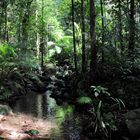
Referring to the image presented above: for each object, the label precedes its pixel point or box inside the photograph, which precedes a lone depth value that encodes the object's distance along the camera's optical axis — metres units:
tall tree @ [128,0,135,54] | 10.39
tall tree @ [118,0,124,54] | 11.22
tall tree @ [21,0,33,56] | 18.29
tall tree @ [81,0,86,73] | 12.16
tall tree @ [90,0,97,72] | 10.20
